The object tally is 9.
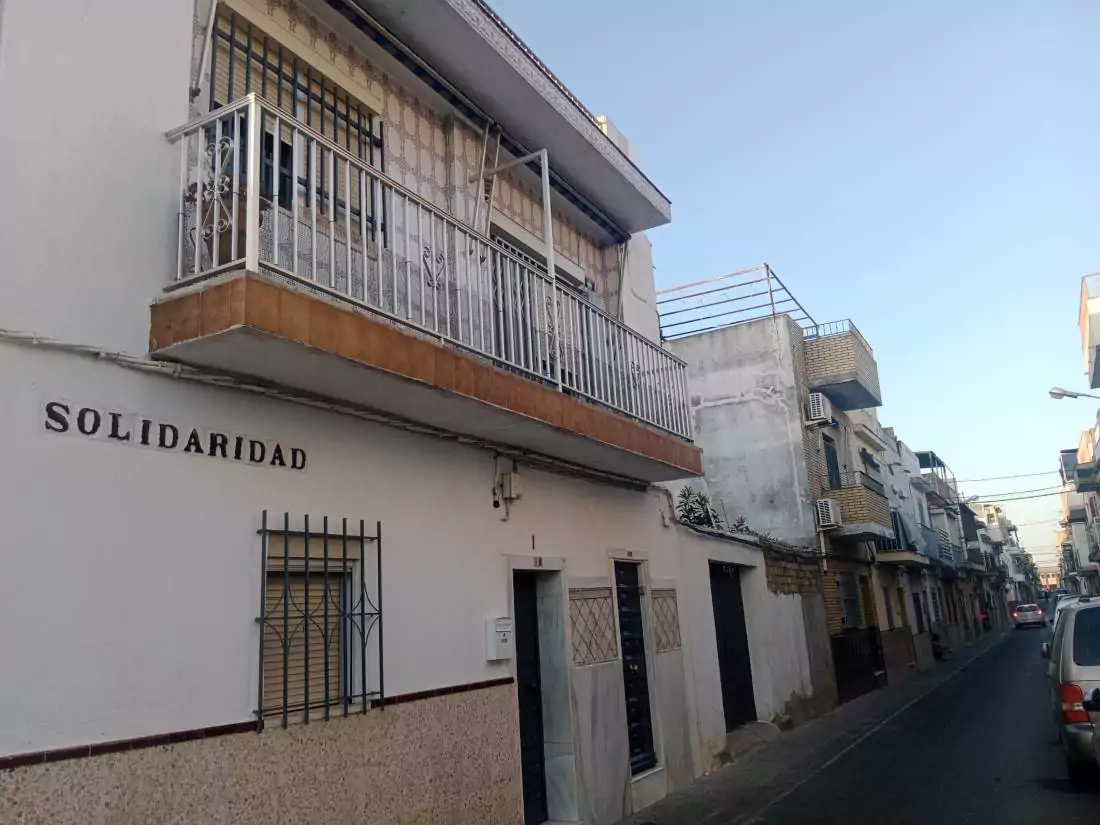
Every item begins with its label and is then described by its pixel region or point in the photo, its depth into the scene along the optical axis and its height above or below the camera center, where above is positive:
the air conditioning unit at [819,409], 17.81 +4.02
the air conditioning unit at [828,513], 17.12 +1.76
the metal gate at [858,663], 16.11 -1.29
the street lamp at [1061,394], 18.19 +4.17
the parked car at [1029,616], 51.38 -1.69
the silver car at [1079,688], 7.13 -0.87
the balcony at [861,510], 17.69 +1.90
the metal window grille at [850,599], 18.19 +0.02
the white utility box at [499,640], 6.47 -0.14
